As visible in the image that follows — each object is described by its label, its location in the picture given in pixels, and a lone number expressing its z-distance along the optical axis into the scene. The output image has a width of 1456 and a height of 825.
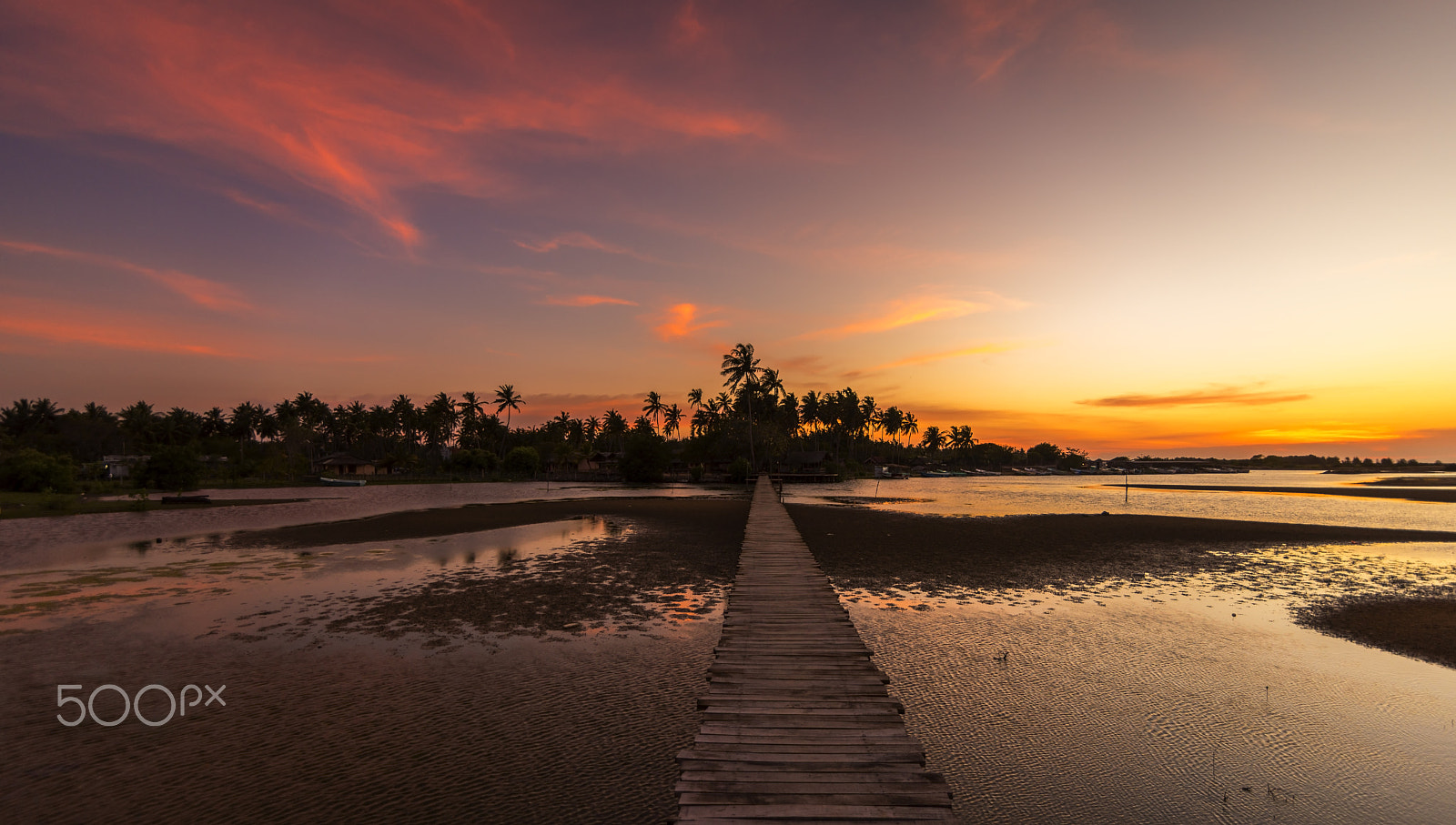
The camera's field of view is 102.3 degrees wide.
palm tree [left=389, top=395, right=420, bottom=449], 123.76
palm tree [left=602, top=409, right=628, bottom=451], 145.00
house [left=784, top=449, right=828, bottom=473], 106.62
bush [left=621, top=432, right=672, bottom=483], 87.94
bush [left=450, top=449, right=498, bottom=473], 101.19
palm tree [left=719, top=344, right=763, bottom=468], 94.81
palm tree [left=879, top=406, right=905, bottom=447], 163.88
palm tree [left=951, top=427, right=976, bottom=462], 192.88
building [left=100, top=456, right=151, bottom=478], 86.25
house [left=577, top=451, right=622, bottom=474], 112.44
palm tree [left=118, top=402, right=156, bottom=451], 99.81
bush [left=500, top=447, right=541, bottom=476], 103.75
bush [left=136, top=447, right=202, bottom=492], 61.94
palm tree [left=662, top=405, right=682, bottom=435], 158.75
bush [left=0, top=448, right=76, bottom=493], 50.31
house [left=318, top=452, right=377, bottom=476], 107.00
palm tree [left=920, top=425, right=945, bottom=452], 189.88
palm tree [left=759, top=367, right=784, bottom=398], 104.45
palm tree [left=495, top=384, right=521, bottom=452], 124.88
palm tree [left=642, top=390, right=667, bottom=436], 153.62
